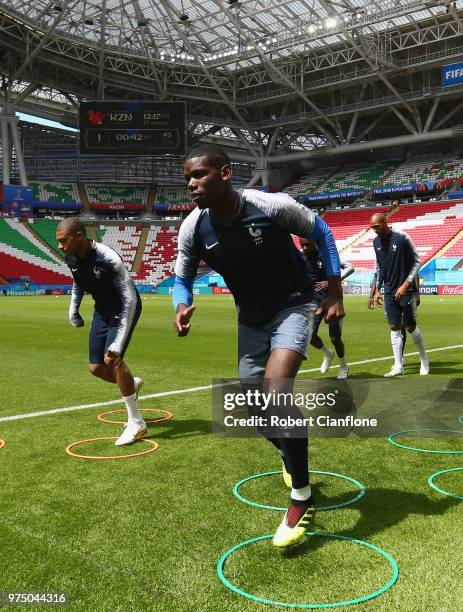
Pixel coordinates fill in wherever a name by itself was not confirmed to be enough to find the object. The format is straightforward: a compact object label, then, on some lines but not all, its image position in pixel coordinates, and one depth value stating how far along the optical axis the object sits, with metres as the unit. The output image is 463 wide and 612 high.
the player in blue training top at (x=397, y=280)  8.63
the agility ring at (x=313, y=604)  2.60
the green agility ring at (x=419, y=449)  4.96
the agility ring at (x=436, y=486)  3.89
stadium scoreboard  54.16
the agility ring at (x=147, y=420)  6.40
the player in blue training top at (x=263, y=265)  3.65
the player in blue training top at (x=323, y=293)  8.68
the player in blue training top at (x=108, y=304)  5.61
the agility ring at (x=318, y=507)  3.80
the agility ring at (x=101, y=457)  5.02
